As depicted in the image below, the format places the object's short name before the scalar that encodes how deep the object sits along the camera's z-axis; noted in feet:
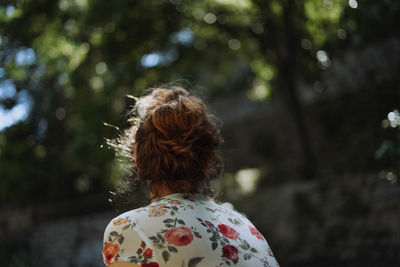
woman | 5.10
